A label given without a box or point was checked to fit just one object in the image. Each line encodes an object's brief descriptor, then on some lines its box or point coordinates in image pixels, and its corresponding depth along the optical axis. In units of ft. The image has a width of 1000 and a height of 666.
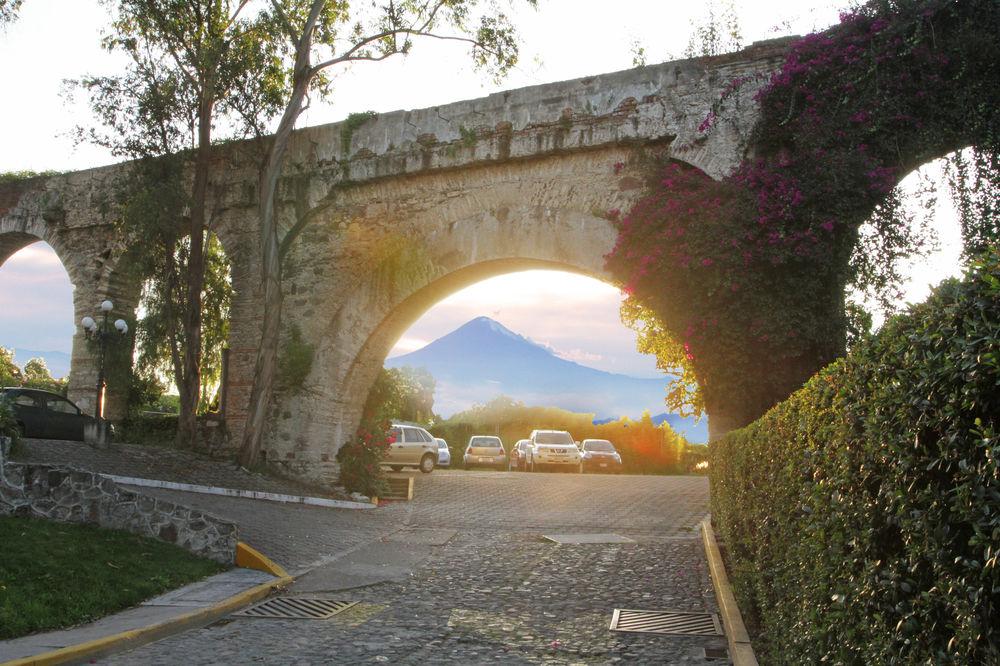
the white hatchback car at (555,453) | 84.02
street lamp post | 49.90
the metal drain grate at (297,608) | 21.13
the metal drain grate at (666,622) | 19.62
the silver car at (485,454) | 90.63
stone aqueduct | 38.42
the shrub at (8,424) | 35.88
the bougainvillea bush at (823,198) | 31.27
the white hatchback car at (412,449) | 72.23
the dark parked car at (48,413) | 51.21
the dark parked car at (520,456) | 89.81
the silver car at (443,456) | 92.40
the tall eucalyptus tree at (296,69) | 44.57
